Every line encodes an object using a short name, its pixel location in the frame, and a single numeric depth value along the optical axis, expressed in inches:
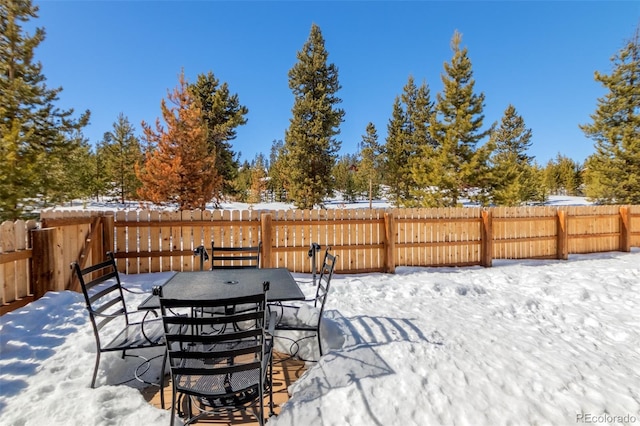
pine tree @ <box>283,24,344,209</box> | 863.1
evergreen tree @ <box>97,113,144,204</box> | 1151.0
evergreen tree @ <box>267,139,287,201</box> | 1754.2
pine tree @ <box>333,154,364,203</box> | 1919.3
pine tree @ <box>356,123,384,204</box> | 1194.0
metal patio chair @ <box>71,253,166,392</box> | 101.7
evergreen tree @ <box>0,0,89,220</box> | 349.7
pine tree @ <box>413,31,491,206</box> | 689.0
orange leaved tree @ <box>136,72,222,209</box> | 535.5
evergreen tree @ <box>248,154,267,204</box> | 1578.0
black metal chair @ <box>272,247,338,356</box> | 122.3
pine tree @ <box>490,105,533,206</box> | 1131.9
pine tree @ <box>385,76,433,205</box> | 1042.7
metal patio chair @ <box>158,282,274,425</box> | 76.3
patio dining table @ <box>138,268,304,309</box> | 108.0
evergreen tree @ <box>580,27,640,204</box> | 730.8
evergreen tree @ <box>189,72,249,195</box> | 773.3
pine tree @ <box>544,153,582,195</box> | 1811.0
